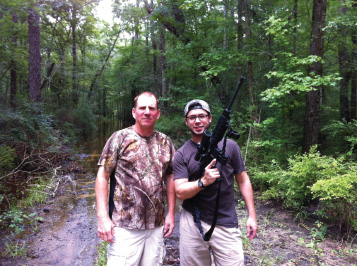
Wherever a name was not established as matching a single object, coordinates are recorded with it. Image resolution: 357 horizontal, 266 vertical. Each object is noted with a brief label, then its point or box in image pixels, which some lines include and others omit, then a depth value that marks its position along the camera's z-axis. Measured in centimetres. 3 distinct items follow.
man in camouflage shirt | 212
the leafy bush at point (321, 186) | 398
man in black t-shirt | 217
